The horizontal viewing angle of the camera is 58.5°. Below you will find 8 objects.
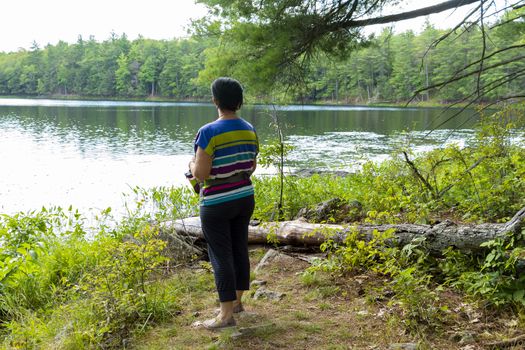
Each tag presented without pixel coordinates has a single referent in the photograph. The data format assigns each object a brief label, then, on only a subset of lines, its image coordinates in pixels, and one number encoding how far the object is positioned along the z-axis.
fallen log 3.58
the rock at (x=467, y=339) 2.83
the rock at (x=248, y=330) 3.10
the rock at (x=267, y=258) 4.62
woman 3.07
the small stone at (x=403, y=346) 2.79
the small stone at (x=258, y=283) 4.15
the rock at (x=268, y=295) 3.83
